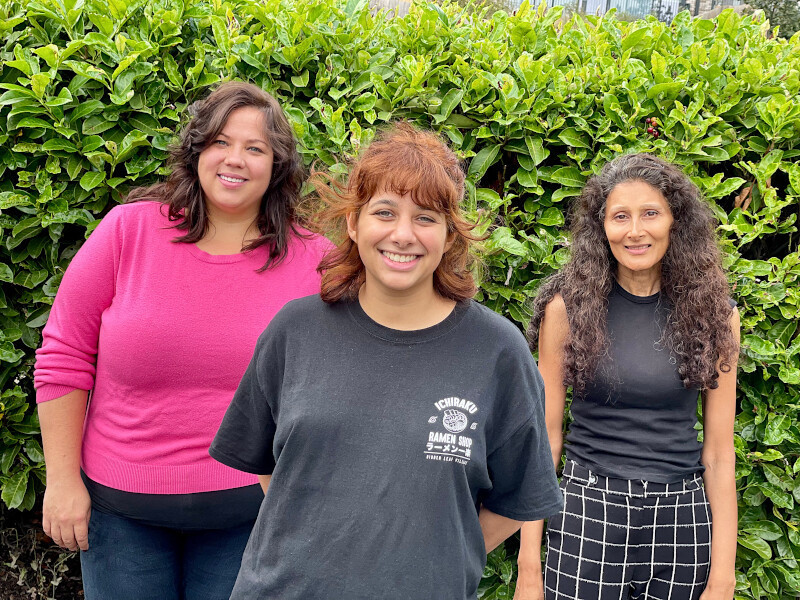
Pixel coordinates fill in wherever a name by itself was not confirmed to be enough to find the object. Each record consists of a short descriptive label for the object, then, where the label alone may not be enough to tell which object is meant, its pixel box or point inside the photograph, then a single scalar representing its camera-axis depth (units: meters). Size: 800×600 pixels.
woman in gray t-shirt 1.61
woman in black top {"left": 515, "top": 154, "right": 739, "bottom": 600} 2.44
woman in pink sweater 2.17
